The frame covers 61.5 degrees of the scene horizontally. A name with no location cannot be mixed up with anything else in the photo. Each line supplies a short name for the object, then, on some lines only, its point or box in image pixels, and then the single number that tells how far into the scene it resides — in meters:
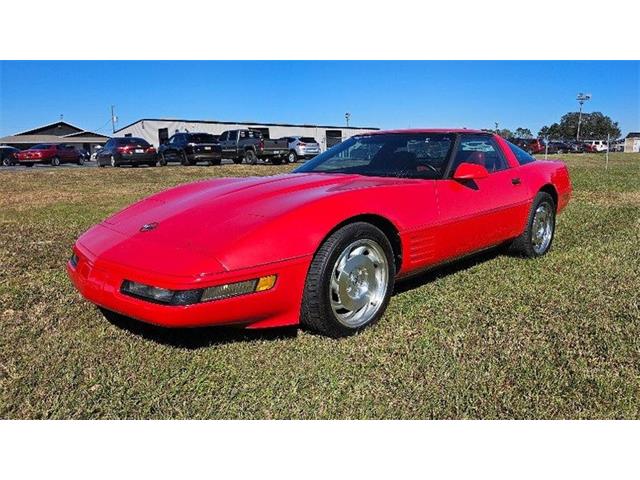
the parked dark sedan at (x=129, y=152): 20.52
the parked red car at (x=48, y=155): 27.97
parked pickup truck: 23.44
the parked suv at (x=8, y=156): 29.17
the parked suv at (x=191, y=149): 21.27
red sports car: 2.51
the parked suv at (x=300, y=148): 24.97
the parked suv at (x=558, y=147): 42.55
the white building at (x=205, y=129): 41.12
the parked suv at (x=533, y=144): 30.97
